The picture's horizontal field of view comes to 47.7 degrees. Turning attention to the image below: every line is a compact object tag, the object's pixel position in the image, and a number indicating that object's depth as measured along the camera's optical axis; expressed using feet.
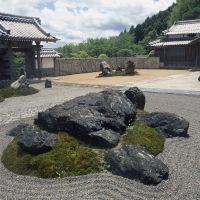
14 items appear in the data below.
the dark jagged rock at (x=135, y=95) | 30.39
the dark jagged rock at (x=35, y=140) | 20.19
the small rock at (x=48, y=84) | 58.26
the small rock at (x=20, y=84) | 50.76
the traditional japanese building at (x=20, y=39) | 61.97
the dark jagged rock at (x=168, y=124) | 25.33
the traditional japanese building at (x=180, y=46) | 98.97
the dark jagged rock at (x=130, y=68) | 79.85
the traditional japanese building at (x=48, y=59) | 88.27
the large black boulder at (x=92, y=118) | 21.22
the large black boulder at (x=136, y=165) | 17.64
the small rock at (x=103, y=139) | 20.78
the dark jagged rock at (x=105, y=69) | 79.78
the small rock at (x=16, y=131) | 26.58
